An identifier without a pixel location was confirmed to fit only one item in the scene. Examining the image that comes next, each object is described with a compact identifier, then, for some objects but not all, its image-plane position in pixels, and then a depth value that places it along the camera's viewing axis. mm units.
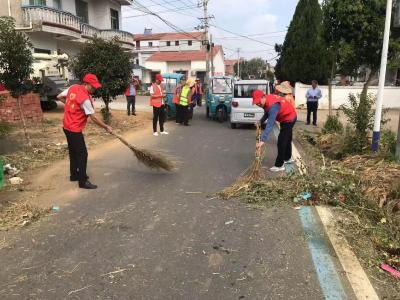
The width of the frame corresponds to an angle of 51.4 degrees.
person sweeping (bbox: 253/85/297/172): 7309
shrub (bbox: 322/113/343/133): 10952
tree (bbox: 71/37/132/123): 12648
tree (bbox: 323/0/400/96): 11328
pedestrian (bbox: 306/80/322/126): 14952
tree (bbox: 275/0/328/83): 25453
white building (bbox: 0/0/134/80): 18188
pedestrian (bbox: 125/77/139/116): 17053
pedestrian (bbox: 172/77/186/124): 15279
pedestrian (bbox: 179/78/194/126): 14922
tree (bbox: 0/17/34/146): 9109
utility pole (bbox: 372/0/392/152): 7719
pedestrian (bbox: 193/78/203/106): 22914
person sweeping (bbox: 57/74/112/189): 6234
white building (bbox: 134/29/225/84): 60469
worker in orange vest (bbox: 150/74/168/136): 12367
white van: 14047
